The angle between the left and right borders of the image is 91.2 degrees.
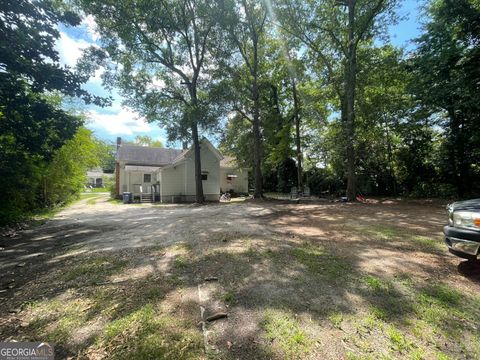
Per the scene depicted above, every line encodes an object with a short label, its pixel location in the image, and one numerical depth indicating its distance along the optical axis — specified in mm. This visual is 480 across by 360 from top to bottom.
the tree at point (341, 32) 13109
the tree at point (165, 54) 13414
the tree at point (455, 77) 10484
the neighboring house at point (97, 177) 47625
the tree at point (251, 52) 15148
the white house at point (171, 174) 19391
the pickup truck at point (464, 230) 3105
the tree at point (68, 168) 12684
